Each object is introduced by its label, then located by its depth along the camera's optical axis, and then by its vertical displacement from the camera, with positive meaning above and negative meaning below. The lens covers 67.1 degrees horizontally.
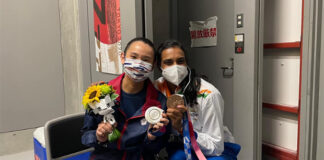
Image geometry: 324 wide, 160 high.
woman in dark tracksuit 1.19 -0.29
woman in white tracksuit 1.31 -0.25
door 1.86 -0.04
